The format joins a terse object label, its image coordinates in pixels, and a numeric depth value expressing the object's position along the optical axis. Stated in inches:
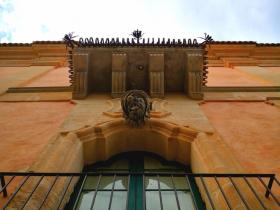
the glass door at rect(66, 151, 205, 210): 184.3
